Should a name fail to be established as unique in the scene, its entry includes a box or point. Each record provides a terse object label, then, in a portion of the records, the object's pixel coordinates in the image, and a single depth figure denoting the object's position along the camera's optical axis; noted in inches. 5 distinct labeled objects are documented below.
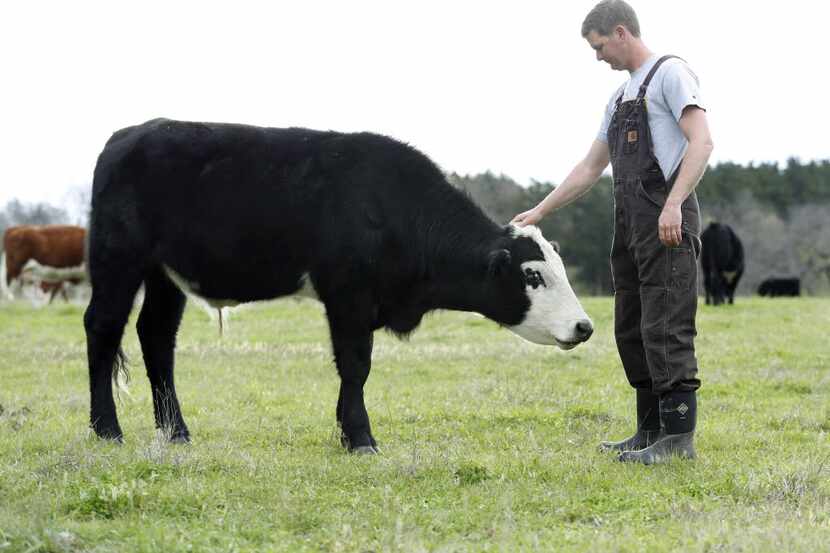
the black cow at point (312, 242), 278.5
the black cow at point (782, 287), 1641.2
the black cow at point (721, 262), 964.0
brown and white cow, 1041.5
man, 241.4
